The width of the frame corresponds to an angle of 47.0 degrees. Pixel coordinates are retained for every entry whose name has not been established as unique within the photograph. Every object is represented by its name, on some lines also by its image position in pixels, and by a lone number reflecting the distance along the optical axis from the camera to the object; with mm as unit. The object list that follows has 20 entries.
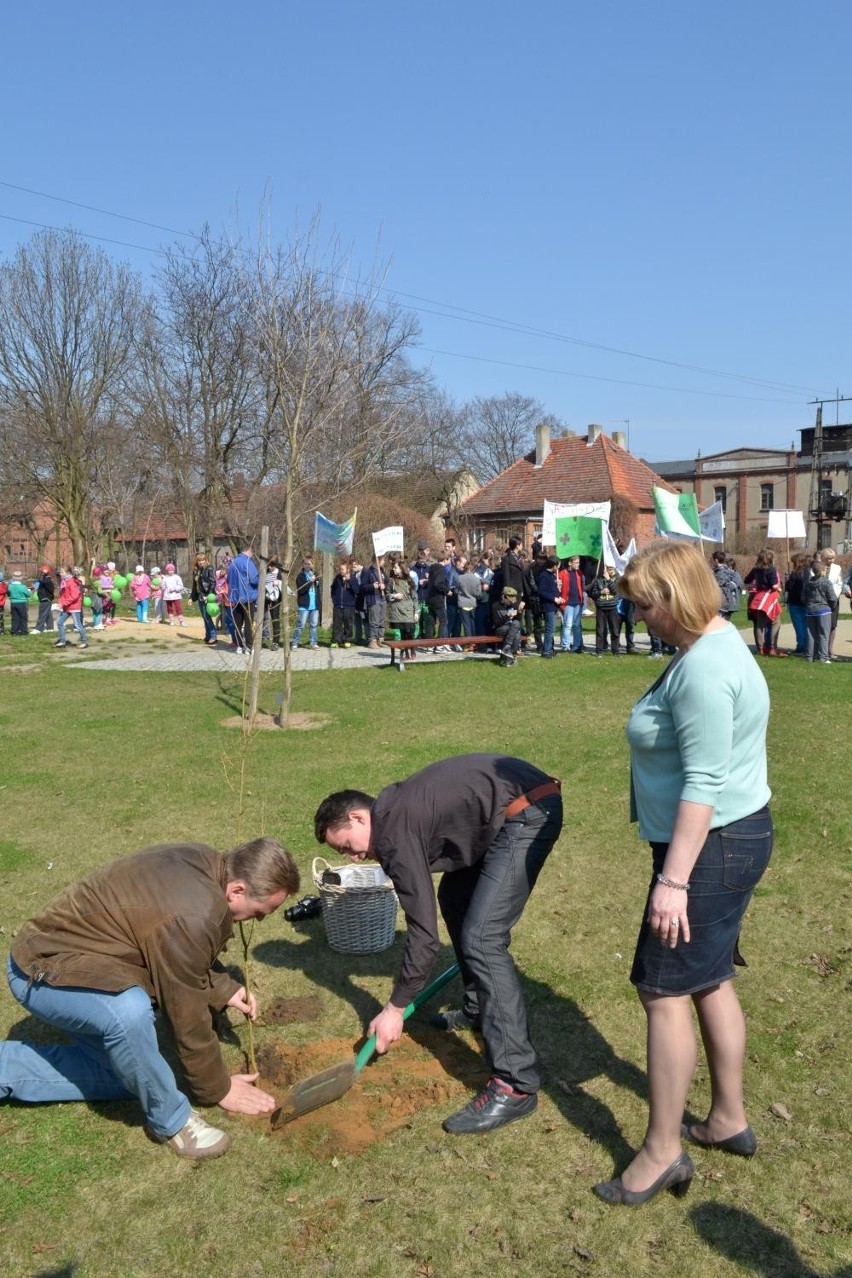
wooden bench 15320
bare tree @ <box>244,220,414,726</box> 9992
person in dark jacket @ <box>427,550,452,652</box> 18750
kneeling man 3357
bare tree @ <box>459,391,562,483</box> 64562
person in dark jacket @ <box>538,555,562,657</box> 16266
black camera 5504
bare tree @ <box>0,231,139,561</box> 37438
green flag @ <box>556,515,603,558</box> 18297
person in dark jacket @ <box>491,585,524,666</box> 15695
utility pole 47406
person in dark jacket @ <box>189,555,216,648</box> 20844
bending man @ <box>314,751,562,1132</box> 3441
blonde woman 2809
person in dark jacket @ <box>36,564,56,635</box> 25156
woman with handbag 16031
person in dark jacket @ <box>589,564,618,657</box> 16625
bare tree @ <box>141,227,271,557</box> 33250
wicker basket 4957
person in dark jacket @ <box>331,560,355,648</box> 19719
